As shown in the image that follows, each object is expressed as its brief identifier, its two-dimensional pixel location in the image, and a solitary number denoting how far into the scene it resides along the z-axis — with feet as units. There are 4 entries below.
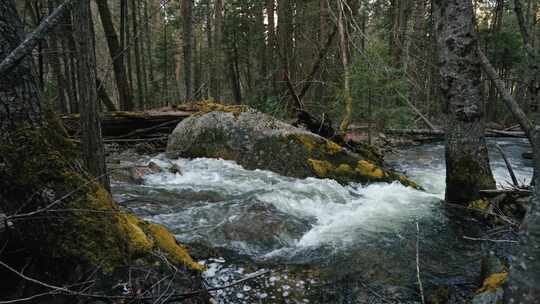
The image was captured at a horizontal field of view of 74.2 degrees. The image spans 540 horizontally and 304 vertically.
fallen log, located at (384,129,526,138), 42.38
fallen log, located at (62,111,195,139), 28.84
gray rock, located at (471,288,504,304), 7.16
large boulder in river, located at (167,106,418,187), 22.03
